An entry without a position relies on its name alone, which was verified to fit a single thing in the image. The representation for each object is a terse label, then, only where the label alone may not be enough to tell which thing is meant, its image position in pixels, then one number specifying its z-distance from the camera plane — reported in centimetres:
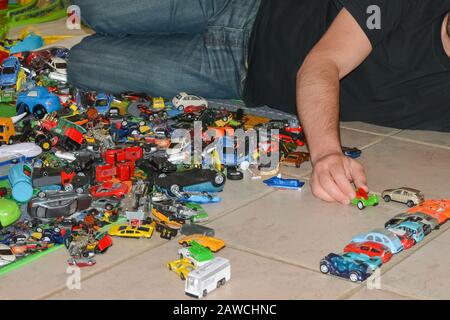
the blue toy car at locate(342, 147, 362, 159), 253
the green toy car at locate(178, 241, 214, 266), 208
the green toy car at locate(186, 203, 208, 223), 226
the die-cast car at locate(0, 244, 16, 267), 211
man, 240
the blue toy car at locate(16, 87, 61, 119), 276
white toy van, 201
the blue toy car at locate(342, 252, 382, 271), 207
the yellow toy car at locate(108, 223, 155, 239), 219
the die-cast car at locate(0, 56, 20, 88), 293
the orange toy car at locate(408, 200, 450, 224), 223
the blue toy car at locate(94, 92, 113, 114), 276
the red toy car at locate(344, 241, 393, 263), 210
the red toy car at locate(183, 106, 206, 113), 272
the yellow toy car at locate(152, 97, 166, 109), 277
